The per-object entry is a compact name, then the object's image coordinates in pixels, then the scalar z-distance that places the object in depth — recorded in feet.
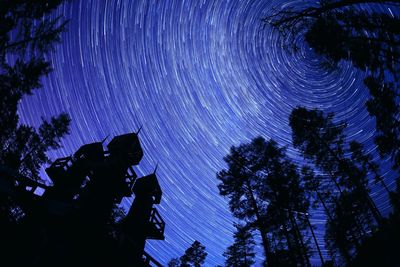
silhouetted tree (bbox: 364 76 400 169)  42.60
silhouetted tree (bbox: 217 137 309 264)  51.52
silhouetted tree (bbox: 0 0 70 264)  29.01
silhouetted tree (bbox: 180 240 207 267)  94.27
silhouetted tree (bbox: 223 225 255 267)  86.27
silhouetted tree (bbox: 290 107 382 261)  61.11
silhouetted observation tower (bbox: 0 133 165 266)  29.48
